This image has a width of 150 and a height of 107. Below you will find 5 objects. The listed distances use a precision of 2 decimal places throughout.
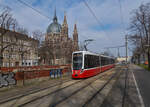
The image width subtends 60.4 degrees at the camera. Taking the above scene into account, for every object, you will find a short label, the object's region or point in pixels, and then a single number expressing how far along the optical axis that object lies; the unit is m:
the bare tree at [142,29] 27.17
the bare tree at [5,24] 25.77
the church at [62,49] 39.42
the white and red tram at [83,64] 14.03
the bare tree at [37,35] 31.92
